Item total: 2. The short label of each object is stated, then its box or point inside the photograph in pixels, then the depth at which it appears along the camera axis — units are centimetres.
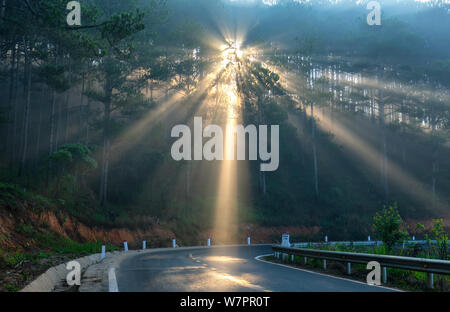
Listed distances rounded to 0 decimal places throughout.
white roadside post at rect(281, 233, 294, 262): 1970
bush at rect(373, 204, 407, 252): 1462
